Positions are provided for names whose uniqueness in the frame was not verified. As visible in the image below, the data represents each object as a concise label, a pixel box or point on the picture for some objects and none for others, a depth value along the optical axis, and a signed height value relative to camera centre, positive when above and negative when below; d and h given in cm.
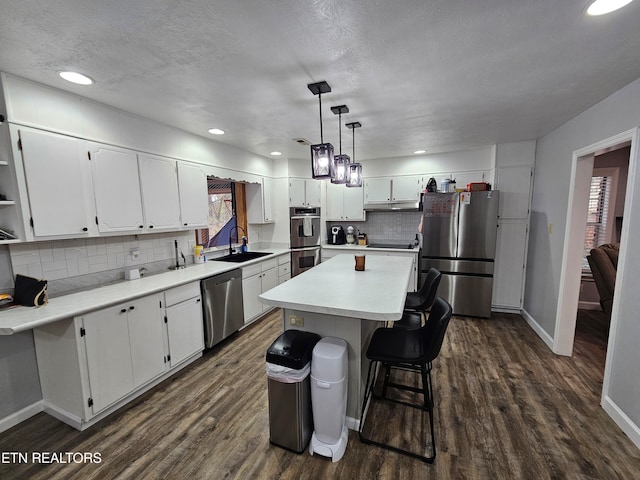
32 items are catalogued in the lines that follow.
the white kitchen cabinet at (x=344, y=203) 489 +15
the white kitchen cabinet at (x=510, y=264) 386 -77
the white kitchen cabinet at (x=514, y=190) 379 +29
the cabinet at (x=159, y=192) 264 +21
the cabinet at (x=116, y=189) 227 +22
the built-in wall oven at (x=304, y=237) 468 -44
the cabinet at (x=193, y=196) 304 +20
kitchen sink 378 -64
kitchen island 163 -58
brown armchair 300 -68
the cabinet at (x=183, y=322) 251 -105
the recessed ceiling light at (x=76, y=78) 180 +91
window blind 397 -4
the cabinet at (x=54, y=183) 187 +22
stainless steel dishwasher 291 -105
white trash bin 165 -113
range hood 456 +8
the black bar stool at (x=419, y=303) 233 -88
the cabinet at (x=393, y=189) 455 +37
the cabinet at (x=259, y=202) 444 +17
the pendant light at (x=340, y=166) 245 +41
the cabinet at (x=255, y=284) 353 -98
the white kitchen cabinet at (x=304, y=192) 467 +34
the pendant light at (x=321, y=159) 211 +41
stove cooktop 465 -60
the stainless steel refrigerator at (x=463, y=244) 376 -48
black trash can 167 -111
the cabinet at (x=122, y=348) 195 -104
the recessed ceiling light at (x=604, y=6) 119 +90
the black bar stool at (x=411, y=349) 164 -89
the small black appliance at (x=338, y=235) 500 -43
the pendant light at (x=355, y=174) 276 +38
